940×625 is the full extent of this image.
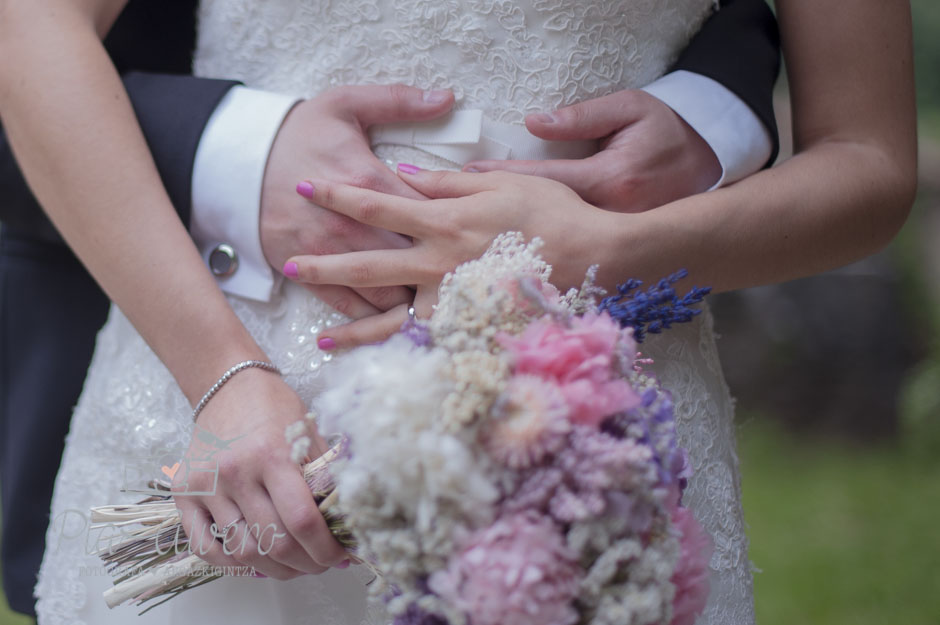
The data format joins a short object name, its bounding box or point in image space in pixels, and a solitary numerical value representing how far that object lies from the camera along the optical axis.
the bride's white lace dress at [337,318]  1.16
